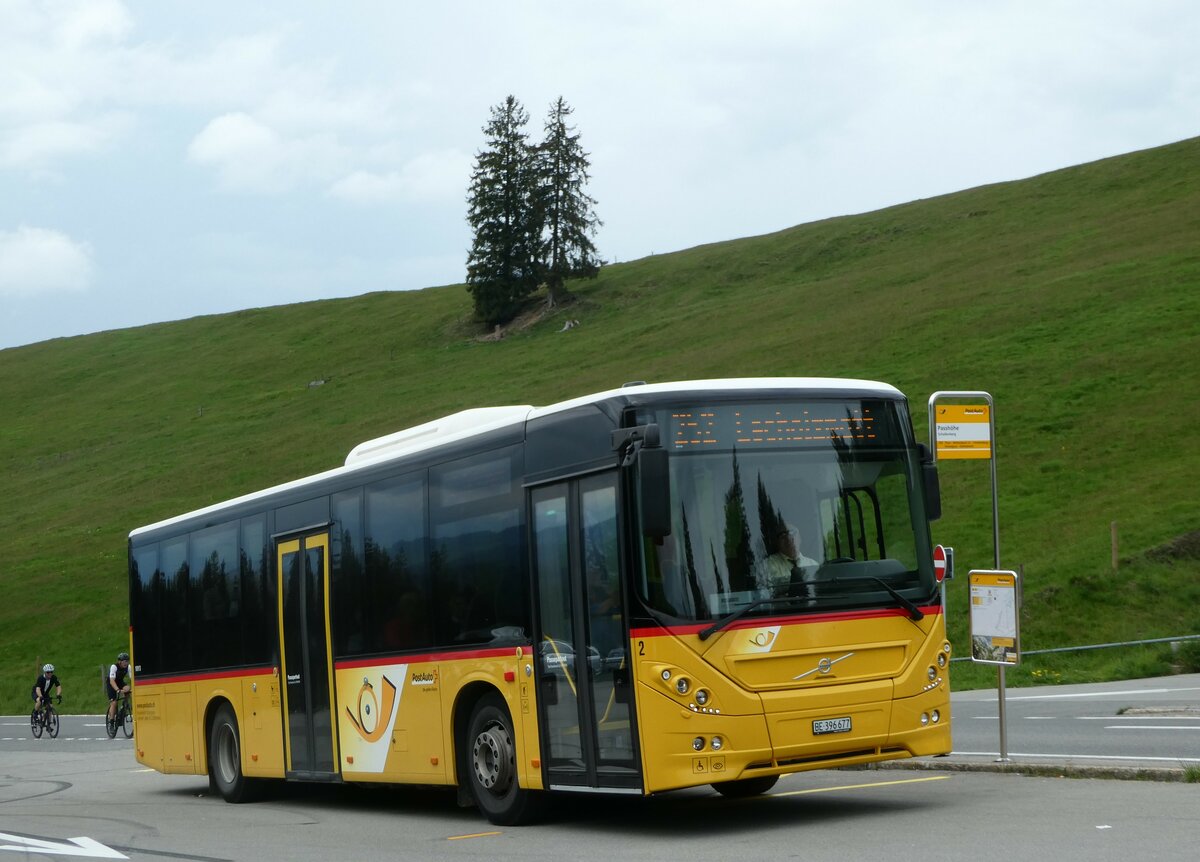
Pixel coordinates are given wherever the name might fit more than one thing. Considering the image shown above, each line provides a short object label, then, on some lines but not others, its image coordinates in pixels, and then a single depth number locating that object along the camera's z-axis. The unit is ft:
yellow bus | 33.86
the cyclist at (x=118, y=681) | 104.43
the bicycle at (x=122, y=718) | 107.76
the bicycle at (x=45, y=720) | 110.11
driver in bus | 34.63
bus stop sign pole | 45.21
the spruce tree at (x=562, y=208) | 298.35
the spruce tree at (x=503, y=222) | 294.25
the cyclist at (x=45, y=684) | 109.29
